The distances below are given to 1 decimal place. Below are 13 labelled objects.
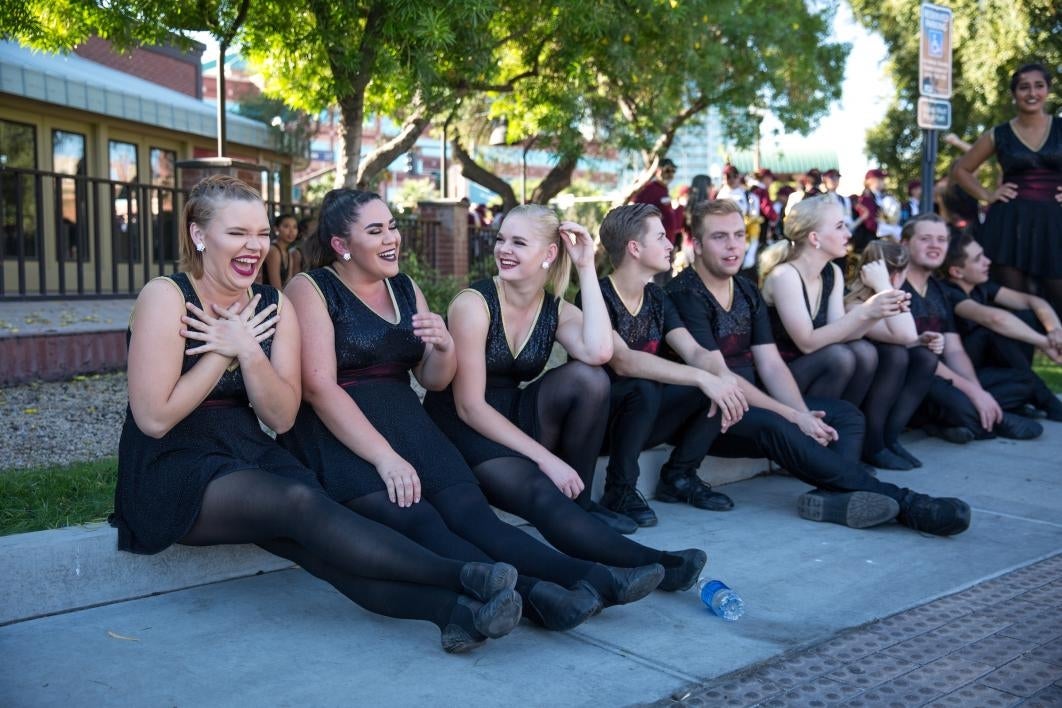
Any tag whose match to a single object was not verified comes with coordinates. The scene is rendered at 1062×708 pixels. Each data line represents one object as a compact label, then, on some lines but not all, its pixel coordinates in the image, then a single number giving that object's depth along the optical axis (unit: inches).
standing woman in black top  303.4
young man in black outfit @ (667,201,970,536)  184.5
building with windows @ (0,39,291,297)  387.2
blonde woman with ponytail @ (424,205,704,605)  159.9
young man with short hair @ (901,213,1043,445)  268.1
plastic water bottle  140.9
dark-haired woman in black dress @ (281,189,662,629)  133.6
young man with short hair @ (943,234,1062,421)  287.9
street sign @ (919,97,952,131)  313.3
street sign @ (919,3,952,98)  311.3
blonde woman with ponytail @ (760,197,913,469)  224.1
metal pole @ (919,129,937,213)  324.8
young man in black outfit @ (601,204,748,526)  189.2
